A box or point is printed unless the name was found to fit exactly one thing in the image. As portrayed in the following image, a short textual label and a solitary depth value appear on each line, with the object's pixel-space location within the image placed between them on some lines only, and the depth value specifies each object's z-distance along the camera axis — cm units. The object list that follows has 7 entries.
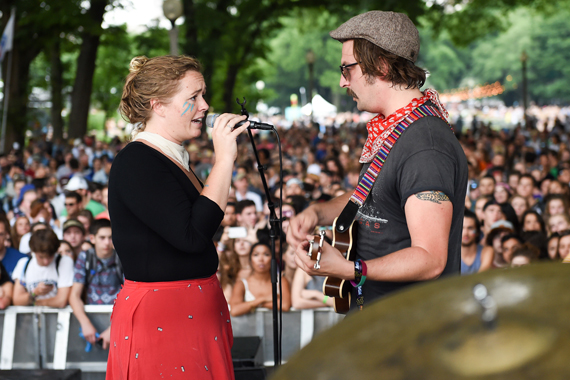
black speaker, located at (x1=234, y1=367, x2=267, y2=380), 405
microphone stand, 259
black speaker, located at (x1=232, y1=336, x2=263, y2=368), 425
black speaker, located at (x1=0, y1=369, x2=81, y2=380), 376
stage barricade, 493
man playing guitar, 189
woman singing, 215
